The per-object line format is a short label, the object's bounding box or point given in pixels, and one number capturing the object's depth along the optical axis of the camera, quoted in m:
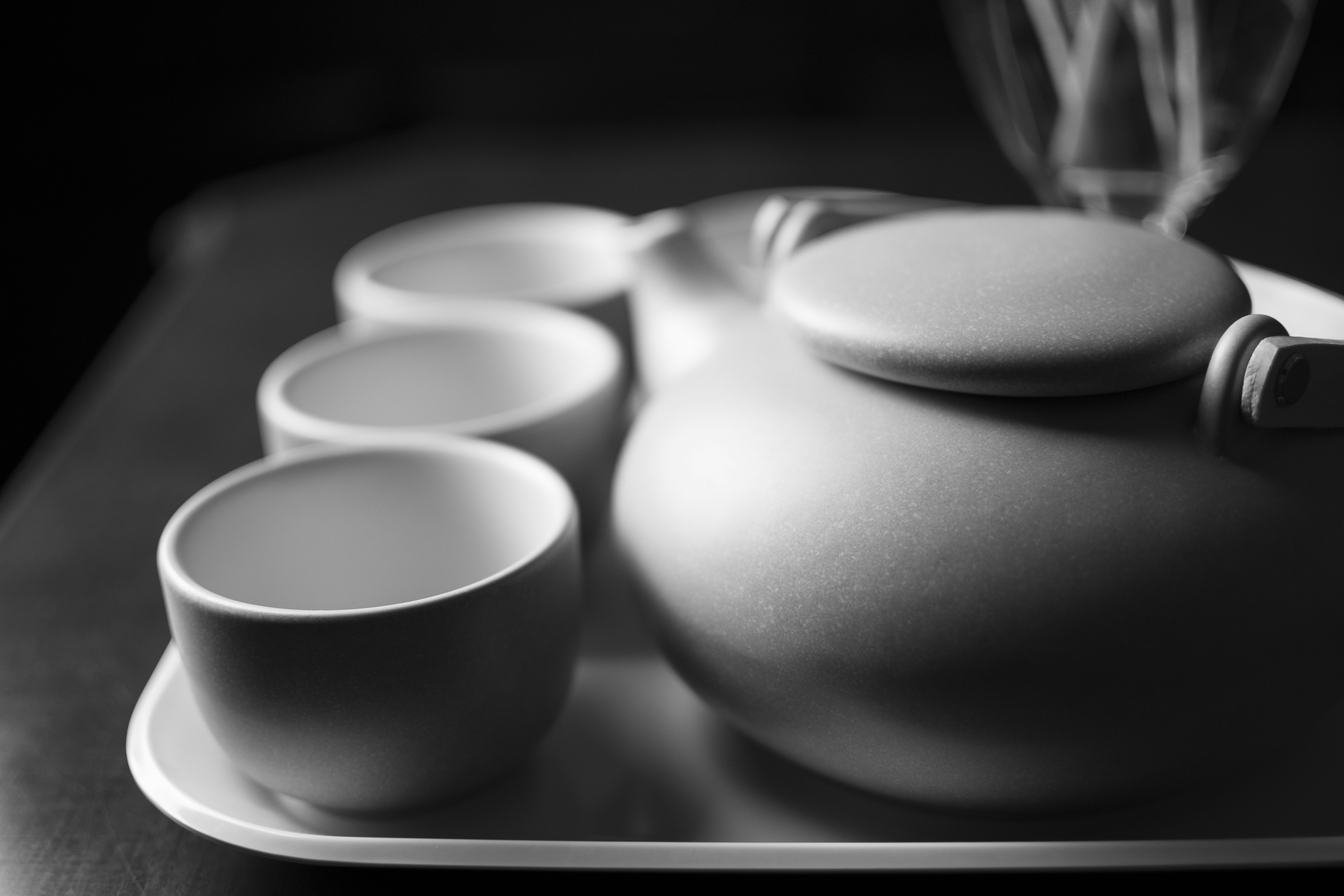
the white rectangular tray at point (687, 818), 0.34
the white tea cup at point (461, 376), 0.53
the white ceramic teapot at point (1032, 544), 0.33
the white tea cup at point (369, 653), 0.35
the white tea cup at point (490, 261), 0.68
